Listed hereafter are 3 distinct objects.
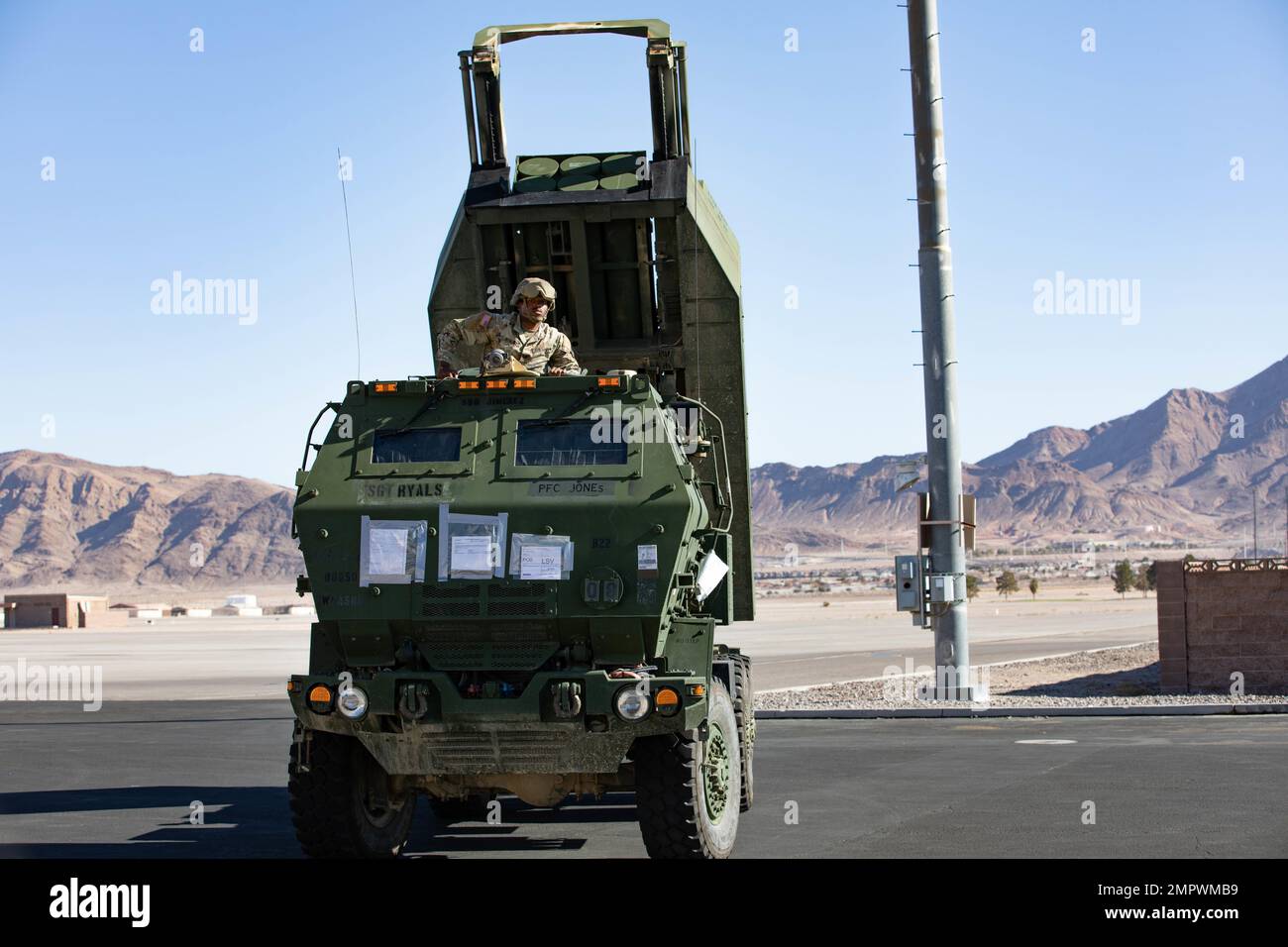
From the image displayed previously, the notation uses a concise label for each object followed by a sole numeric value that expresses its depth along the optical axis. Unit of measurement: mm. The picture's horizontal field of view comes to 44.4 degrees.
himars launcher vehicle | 8586
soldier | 10203
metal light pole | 18906
